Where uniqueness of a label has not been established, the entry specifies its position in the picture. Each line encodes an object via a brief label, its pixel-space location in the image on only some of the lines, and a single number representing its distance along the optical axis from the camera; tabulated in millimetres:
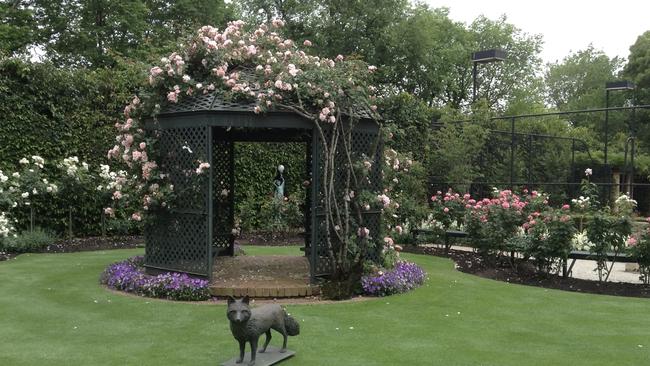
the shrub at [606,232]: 8523
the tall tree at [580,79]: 45594
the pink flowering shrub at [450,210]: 12562
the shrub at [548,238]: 8742
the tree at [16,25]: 18844
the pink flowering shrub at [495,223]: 9945
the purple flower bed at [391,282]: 7707
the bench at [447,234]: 11795
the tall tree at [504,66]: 37500
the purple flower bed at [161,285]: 7301
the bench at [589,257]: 8828
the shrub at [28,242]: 10672
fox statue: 4191
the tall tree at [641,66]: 34000
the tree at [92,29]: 21297
